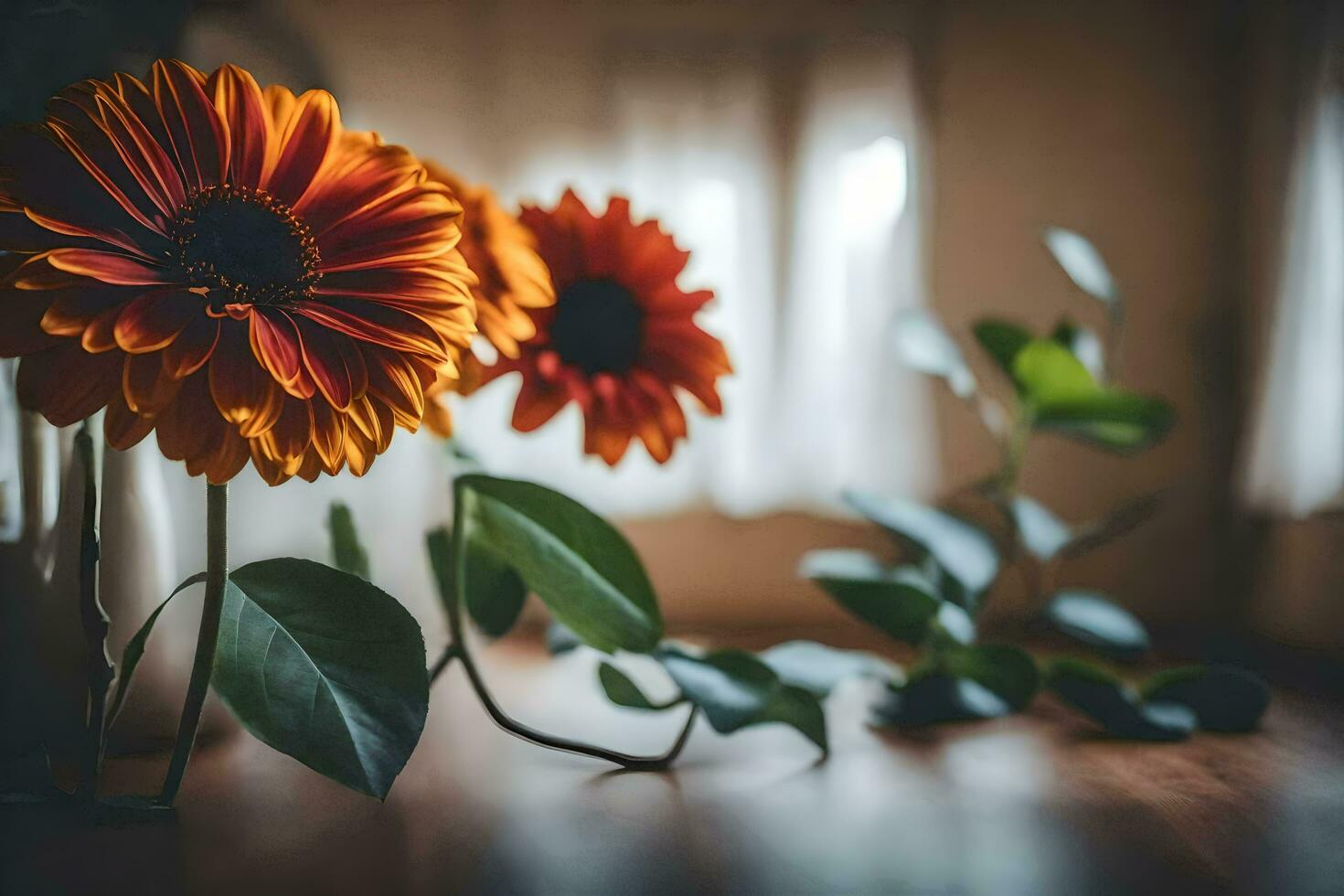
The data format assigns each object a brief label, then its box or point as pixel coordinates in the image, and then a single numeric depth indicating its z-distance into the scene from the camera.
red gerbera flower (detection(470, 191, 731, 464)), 0.43
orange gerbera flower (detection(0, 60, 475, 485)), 0.27
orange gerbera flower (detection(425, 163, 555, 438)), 0.38
